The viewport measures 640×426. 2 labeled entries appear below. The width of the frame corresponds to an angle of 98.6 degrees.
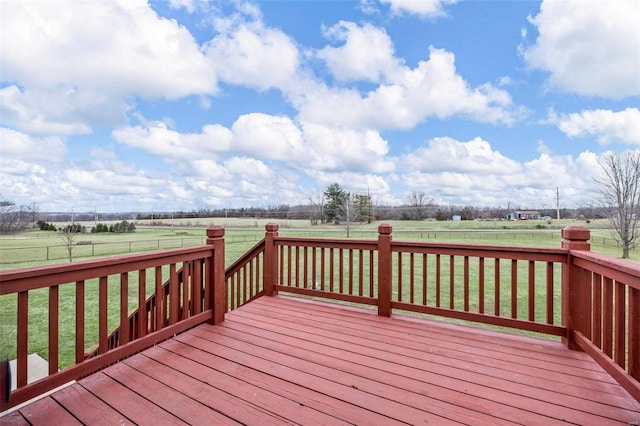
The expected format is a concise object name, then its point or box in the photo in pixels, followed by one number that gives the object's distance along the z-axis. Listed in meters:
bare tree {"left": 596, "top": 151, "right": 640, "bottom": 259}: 10.84
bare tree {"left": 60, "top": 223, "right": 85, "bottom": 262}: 10.08
